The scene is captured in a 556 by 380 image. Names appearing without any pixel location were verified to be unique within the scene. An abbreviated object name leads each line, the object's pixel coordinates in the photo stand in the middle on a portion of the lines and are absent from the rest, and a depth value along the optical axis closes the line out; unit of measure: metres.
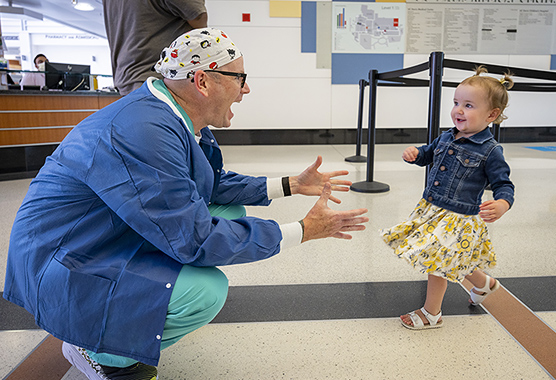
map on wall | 5.95
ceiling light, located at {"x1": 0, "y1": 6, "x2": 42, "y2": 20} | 9.20
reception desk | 3.66
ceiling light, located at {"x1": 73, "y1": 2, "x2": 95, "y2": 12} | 8.86
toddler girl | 1.25
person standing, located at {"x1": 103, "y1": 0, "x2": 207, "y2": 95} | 1.72
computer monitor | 4.15
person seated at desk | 4.60
